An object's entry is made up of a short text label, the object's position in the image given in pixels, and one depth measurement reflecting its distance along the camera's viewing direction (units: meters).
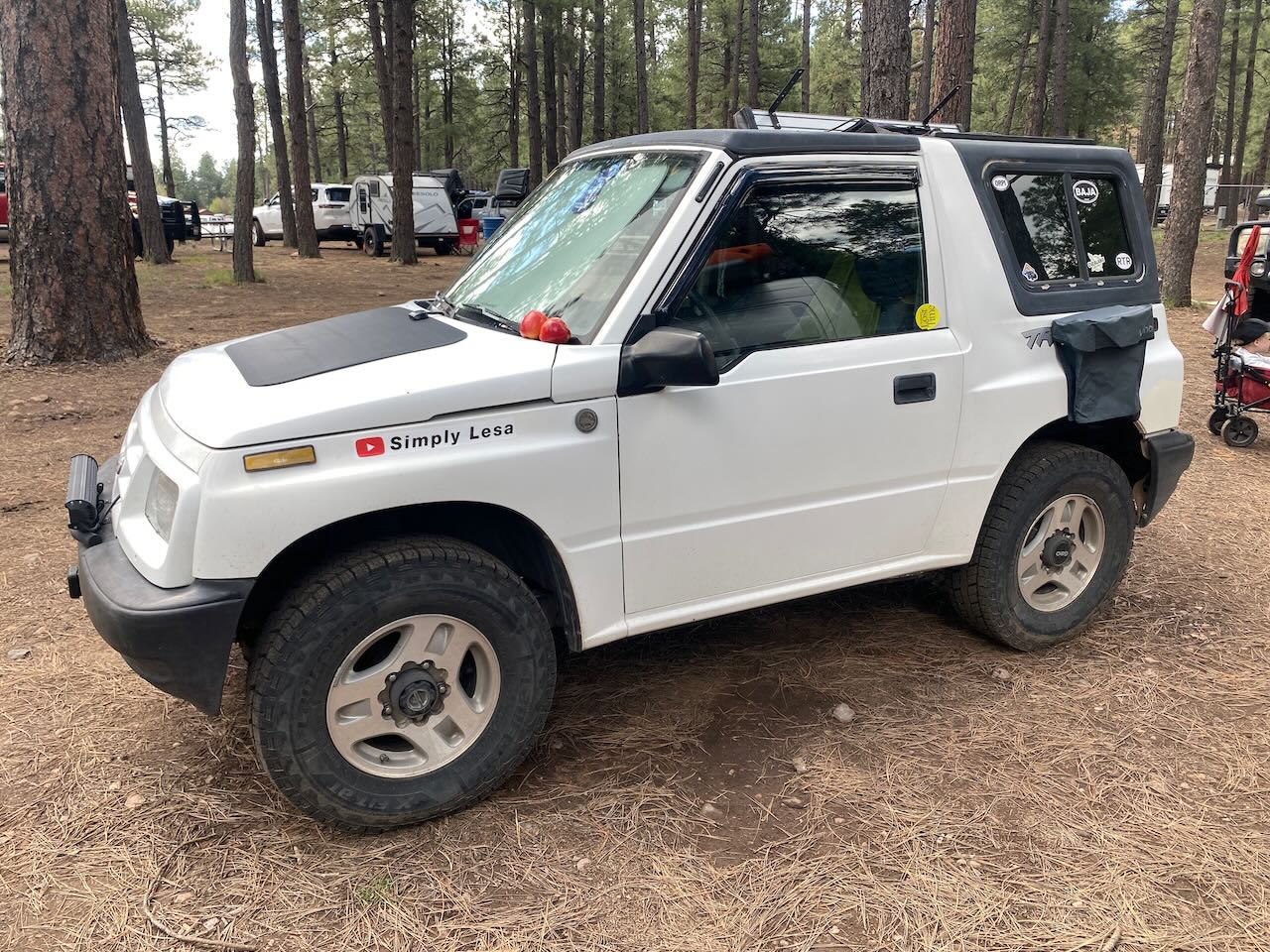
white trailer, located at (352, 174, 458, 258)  27.11
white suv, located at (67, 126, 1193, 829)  2.63
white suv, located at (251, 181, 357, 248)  30.59
